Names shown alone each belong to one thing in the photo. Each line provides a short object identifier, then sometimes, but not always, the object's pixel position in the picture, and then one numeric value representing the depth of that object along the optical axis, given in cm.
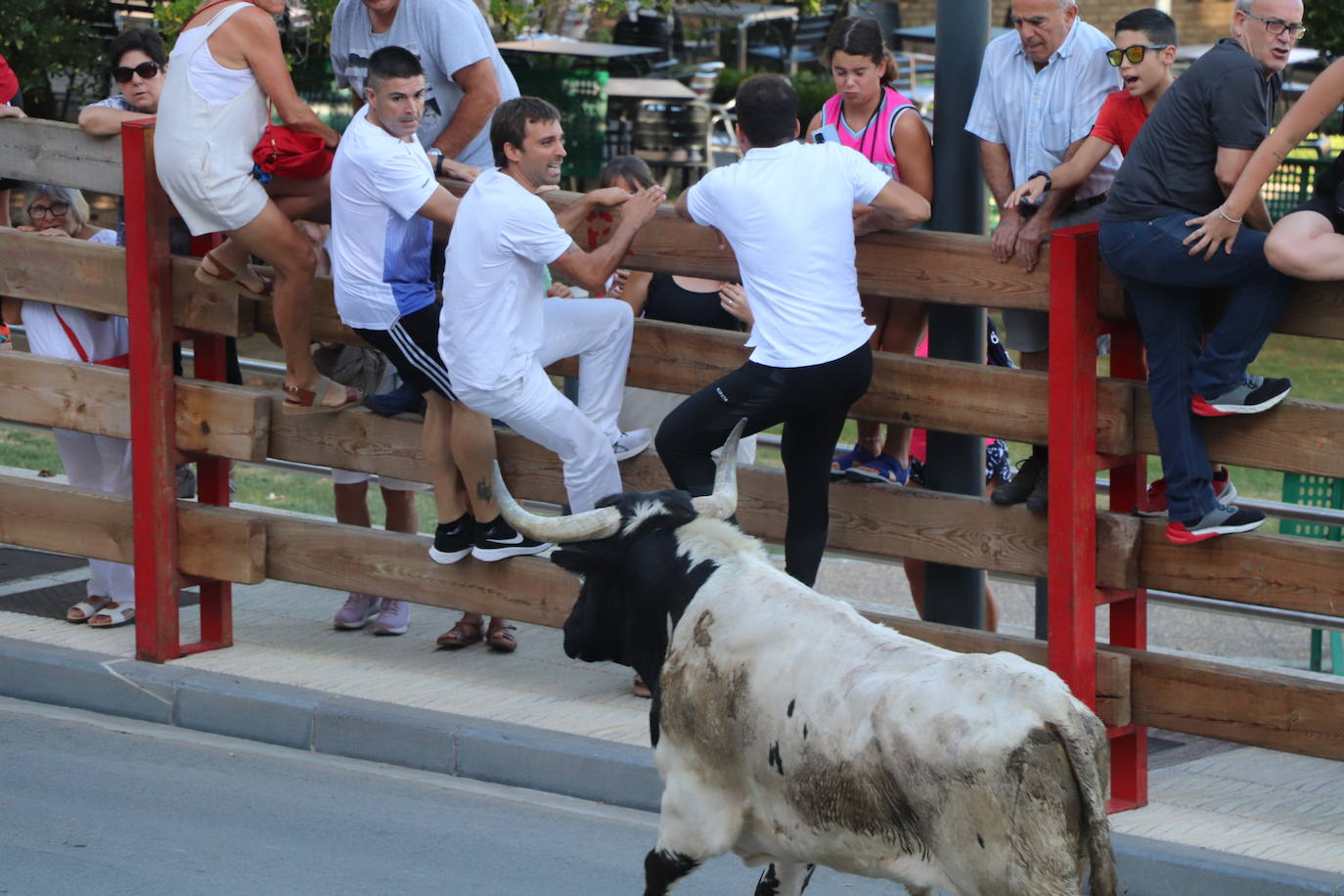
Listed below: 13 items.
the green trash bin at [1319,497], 1837
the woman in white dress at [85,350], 1823
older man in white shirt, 1396
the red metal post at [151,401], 1636
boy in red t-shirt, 1329
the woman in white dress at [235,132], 1515
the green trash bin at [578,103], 4803
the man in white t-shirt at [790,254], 1313
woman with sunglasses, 1762
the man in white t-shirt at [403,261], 1445
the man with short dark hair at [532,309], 1388
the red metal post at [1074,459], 1299
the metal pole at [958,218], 1461
